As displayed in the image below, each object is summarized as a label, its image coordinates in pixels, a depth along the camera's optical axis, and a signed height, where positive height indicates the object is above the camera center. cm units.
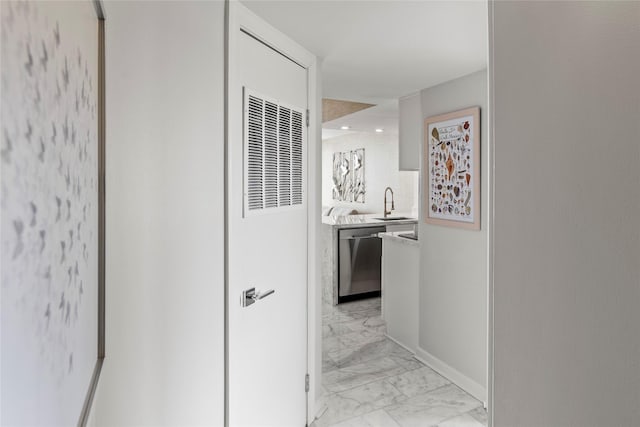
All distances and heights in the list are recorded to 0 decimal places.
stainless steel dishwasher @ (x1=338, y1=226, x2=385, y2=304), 482 -68
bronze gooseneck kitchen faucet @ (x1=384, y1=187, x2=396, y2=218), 626 +11
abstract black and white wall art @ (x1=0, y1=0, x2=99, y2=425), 34 +0
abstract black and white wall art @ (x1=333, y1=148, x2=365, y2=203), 741 +70
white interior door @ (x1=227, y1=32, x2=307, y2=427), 159 -14
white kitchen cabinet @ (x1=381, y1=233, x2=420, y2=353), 334 -72
